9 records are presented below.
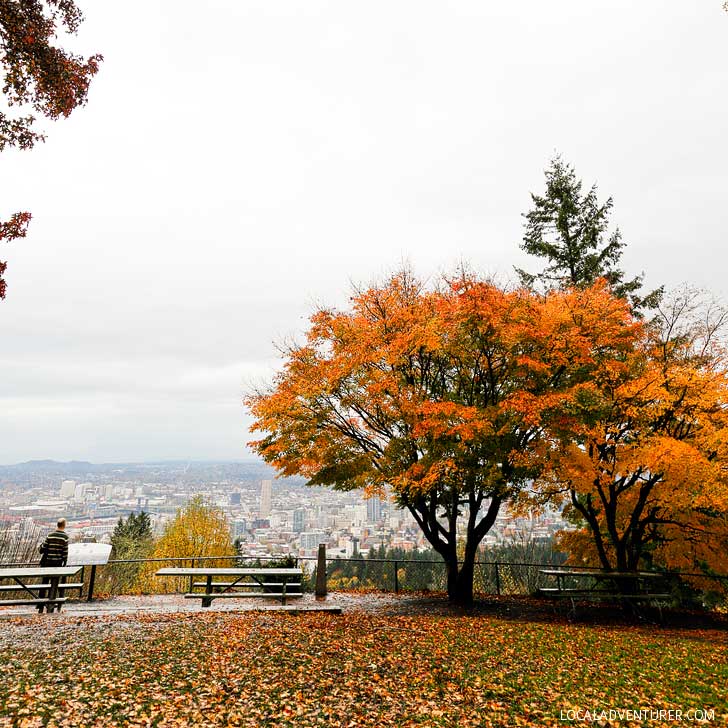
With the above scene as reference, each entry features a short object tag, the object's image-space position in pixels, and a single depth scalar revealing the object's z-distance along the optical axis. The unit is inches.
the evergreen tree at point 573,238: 871.1
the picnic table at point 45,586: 423.9
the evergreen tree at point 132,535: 1526.2
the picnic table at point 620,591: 506.9
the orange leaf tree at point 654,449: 480.7
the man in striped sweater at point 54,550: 498.9
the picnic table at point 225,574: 441.1
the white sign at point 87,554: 507.8
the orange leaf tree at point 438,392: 505.4
